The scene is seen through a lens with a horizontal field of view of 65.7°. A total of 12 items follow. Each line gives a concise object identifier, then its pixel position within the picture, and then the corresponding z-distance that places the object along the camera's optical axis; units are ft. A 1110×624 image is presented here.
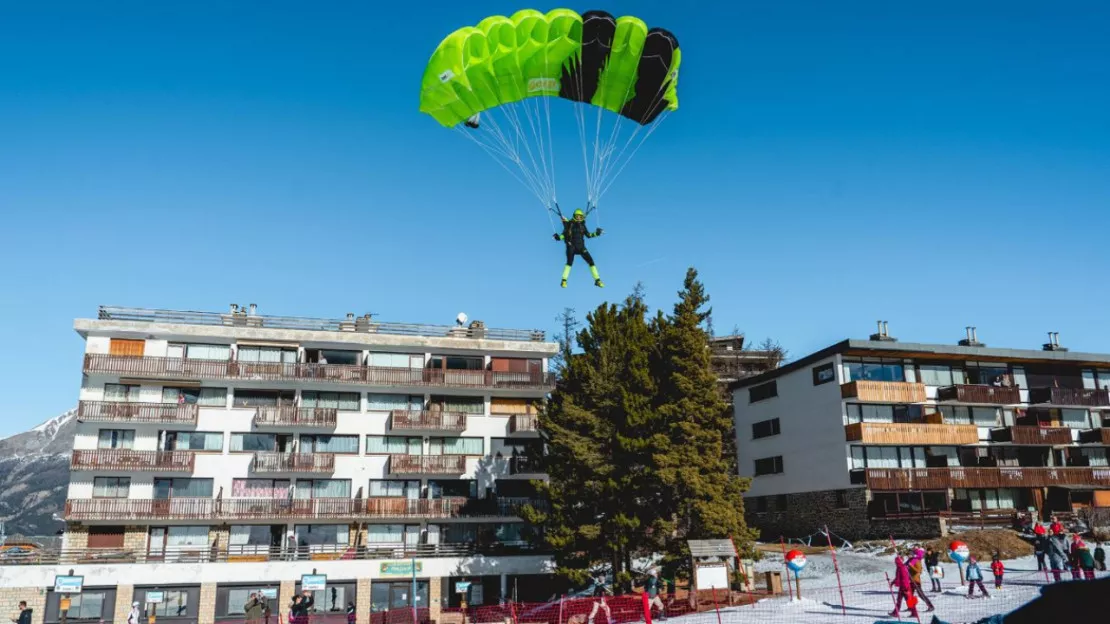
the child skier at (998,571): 90.57
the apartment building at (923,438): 146.72
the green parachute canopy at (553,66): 89.92
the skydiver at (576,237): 90.94
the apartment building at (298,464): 137.39
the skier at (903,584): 75.92
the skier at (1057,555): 90.27
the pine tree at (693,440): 111.86
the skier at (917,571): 78.69
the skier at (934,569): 93.09
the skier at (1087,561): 90.02
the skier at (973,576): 87.71
